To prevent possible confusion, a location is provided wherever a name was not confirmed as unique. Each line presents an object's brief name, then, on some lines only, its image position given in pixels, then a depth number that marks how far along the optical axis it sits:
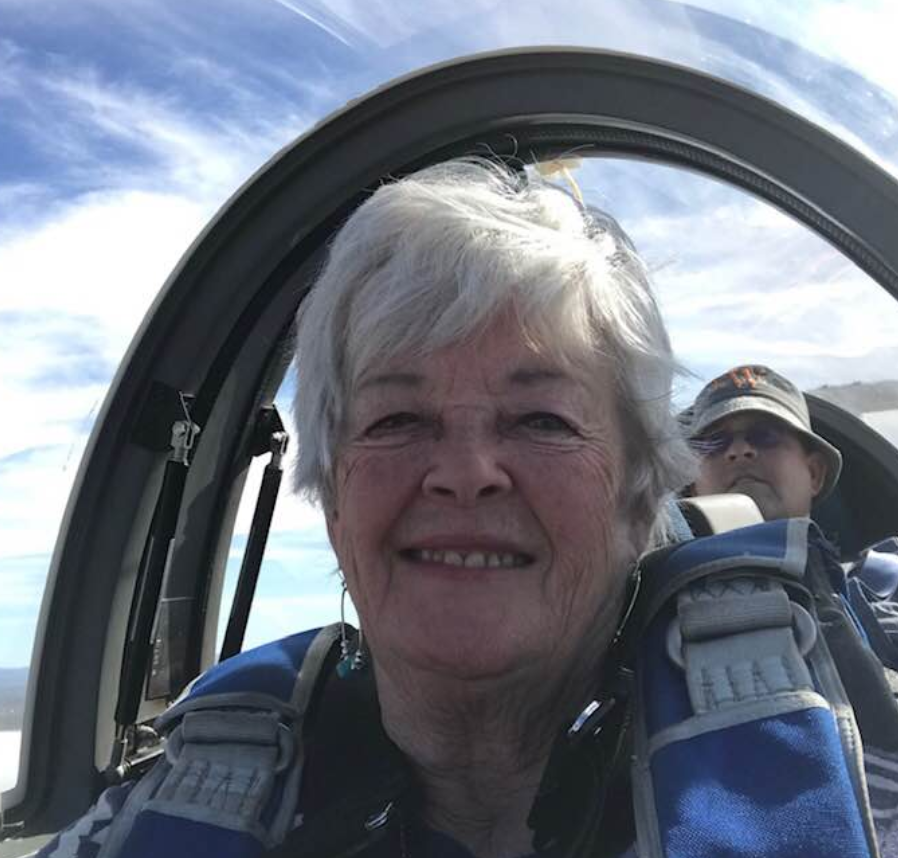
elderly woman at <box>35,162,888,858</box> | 0.95
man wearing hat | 1.83
